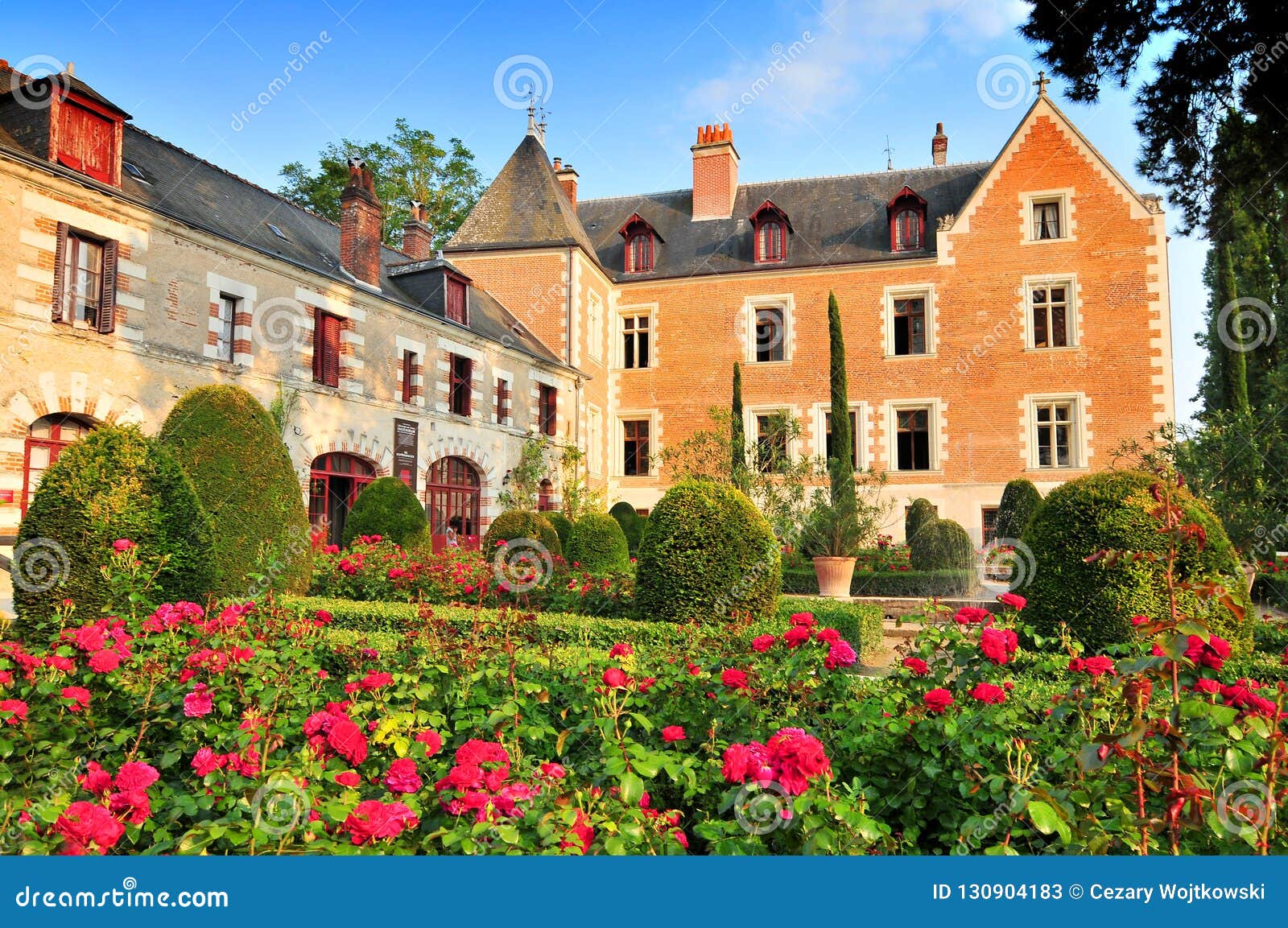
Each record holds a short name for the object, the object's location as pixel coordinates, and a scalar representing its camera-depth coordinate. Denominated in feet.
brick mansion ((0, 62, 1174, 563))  41.42
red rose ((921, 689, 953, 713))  9.27
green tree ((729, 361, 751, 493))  52.85
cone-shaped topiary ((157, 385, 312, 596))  27.14
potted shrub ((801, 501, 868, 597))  41.52
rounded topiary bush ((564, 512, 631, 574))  39.99
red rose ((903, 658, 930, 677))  10.95
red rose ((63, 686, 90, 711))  11.09
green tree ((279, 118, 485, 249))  97.81
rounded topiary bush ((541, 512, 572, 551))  52.54
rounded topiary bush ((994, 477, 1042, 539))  49.73
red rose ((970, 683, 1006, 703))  9.65
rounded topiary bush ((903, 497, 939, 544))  62.90
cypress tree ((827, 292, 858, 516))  57.62
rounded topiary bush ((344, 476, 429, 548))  41.88
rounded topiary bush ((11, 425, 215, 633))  19.81
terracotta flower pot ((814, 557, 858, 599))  41.39
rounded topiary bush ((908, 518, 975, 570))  51.98
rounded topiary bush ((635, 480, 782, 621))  25.77
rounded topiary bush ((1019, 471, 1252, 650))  19.02
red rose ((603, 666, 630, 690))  9.59
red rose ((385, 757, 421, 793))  7.83
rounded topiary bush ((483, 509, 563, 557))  42.06
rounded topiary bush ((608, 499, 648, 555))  64.39
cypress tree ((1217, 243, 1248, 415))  57.93
